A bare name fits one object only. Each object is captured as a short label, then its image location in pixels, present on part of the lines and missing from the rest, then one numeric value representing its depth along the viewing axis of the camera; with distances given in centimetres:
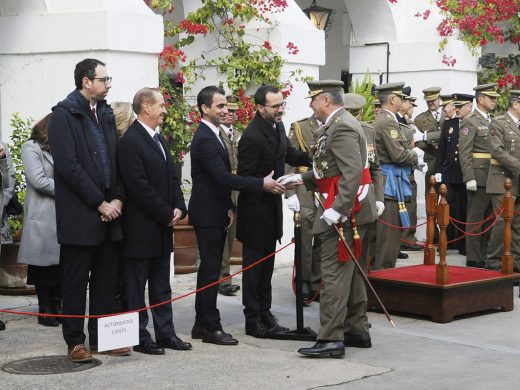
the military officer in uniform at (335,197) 954
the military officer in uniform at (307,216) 1247
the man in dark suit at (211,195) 1019
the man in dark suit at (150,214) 957
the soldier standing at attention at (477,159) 1553
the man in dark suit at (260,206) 1050
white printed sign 918
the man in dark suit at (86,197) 921
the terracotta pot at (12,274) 1249
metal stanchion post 1041
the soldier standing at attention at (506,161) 1457
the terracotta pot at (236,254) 1523
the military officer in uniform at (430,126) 1824
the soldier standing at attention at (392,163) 1406
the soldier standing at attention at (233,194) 1323
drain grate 909
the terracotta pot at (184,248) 1420
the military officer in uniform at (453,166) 1702
